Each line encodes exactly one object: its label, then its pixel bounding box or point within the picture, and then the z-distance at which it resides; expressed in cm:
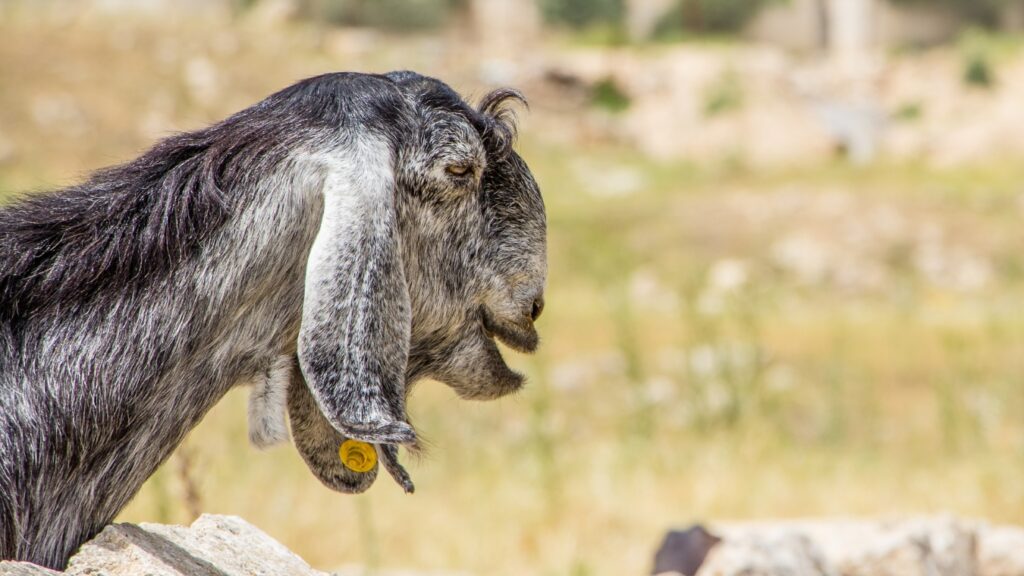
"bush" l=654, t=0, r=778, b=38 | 7206
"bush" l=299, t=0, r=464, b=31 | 6694
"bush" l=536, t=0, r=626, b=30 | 7087
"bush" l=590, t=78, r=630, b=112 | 5966
